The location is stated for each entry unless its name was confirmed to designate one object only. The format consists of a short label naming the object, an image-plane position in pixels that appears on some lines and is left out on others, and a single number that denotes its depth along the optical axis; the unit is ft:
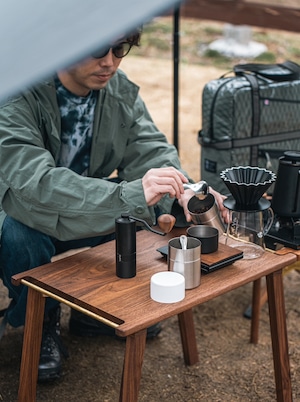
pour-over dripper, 7.48
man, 7.51
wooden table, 6.62
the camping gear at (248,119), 9.75
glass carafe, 7.72
